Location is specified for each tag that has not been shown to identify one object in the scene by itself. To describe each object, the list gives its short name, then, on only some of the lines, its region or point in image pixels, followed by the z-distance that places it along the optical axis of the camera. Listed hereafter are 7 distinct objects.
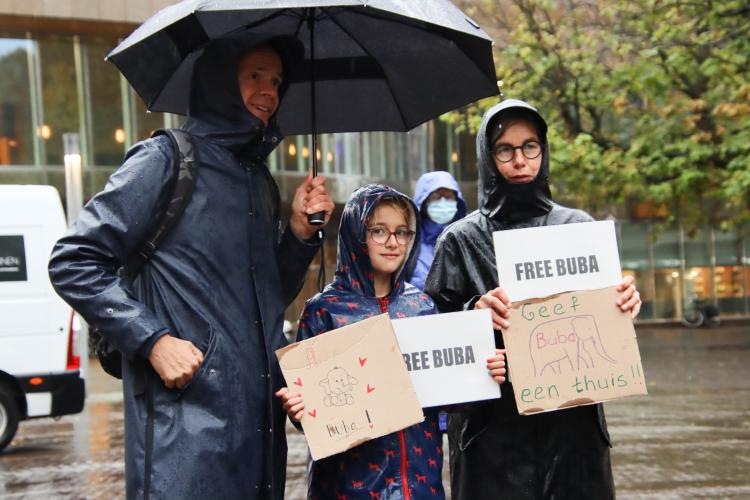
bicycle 33.69
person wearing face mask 7.59
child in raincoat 3.74
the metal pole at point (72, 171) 18.98
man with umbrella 3.13
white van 11.29
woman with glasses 3.81
